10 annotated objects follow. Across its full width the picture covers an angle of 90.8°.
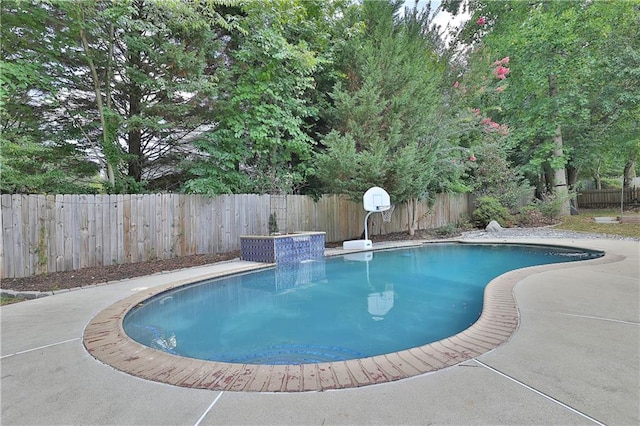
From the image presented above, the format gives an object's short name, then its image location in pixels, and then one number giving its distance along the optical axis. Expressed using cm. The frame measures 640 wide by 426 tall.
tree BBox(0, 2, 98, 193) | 537
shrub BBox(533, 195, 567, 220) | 1270
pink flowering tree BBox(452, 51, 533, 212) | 1172
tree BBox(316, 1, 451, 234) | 855
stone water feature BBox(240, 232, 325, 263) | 690
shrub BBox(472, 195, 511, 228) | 1221
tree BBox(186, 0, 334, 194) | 751
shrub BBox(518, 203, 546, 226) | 1265
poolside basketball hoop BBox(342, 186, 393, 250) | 861
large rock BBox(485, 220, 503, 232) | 1151
